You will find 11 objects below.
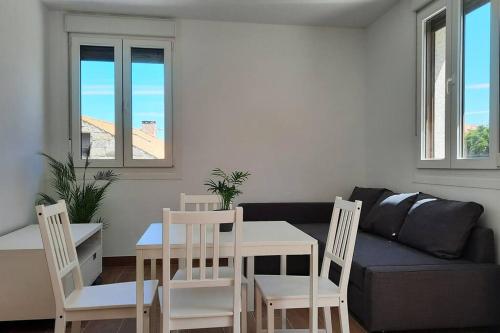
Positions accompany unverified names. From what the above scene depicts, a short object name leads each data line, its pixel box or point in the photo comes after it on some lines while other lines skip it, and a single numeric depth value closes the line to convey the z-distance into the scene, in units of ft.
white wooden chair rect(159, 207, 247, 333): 4.92
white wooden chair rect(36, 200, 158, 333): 5.27
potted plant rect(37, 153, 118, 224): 11.28
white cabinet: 7.54
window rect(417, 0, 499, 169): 8.35
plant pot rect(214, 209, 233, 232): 6.83
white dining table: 5.47
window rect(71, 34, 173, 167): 12.59
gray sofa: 7.11
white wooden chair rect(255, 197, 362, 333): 5.89
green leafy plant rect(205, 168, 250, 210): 6.69
